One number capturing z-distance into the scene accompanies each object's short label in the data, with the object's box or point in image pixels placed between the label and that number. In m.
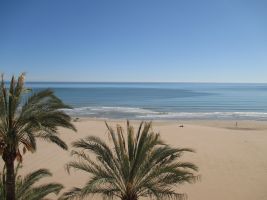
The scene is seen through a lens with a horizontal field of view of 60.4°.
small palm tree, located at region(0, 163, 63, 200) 7.97
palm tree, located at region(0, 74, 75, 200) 6.89
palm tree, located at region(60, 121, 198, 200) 7.08
